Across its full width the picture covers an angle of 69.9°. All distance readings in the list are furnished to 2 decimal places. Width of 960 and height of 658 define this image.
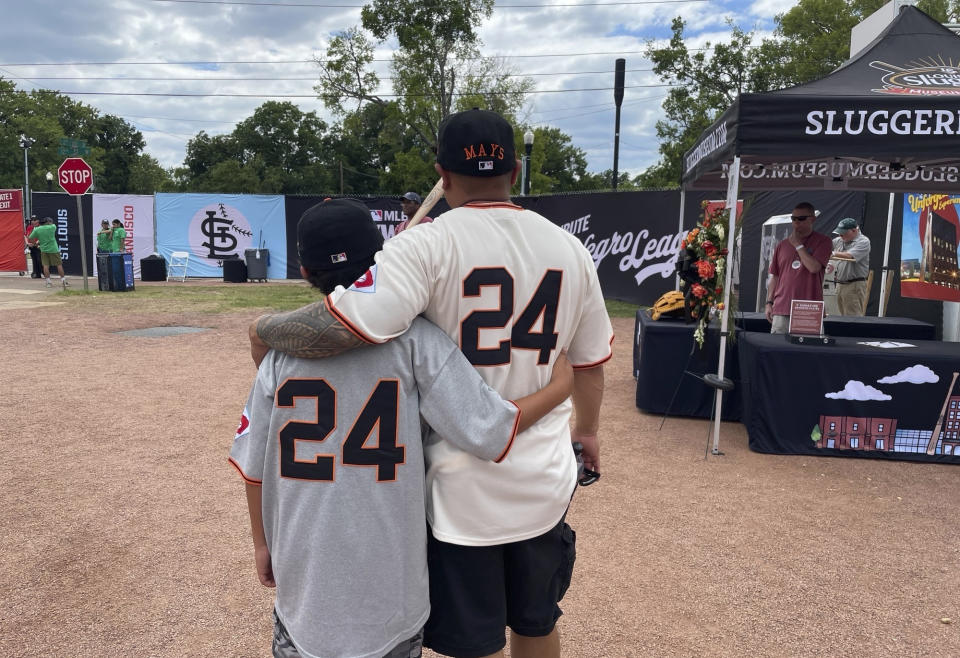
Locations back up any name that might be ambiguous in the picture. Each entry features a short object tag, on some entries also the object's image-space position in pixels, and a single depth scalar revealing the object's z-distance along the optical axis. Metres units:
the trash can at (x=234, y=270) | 19.27
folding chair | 20.00
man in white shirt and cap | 8.73
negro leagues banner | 13.59
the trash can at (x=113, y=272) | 15.30
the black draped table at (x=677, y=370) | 6.14
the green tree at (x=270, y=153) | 54.88
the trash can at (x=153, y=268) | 18.66
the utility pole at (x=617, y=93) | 23.19
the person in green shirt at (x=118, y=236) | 16.52
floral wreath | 5.74
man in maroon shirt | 5.98
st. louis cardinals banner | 19.91
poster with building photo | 8.31
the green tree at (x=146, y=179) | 63.78
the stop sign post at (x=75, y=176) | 13.61
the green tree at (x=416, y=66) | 27.03
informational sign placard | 5.36
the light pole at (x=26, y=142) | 27.54
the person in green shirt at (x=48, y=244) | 15.85
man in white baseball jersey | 1.53
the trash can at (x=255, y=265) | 19.48
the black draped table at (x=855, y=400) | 5.02
